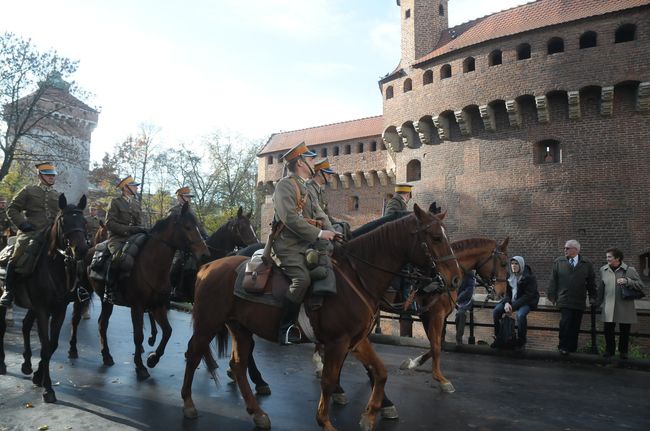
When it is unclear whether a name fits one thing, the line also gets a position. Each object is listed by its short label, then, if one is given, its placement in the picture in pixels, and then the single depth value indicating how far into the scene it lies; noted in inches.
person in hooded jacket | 364.8
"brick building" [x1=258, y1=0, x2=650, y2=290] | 690.8
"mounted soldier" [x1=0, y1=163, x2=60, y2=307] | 249.9
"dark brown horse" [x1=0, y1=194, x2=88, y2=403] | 235.9
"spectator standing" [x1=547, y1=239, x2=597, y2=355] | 352.2
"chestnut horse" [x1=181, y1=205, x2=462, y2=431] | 181.9
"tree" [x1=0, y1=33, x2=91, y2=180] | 956.0
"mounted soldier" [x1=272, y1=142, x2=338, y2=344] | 182.1
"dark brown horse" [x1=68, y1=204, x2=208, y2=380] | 289.4
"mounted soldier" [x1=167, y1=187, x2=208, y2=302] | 350.3
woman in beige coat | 340.2
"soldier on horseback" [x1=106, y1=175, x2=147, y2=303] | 298.5
